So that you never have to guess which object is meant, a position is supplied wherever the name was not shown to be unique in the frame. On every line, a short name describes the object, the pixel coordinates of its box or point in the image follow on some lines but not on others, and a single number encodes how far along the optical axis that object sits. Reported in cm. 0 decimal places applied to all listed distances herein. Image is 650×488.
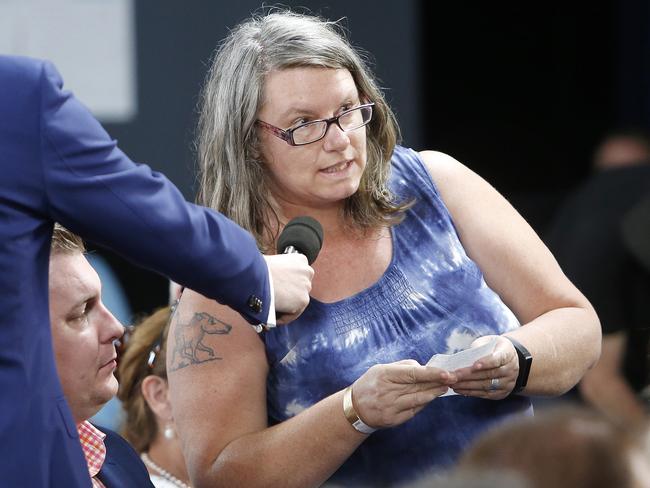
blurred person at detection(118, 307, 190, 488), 608
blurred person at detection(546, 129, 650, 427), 825
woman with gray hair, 472
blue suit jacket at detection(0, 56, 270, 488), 363
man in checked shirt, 423
